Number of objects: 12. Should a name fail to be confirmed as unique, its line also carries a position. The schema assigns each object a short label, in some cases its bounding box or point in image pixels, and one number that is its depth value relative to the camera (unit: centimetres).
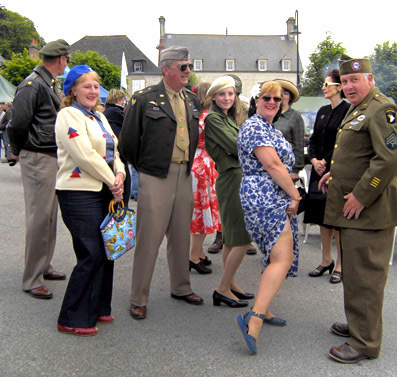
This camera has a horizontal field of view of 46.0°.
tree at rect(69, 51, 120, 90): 3388
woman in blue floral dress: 338
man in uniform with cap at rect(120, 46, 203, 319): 396
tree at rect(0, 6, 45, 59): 6172
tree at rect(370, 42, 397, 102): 4325
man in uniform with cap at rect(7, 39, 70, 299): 433
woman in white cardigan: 348
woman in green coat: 420
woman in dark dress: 507
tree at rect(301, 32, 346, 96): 4216
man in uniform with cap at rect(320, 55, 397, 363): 314
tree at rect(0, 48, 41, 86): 2812
